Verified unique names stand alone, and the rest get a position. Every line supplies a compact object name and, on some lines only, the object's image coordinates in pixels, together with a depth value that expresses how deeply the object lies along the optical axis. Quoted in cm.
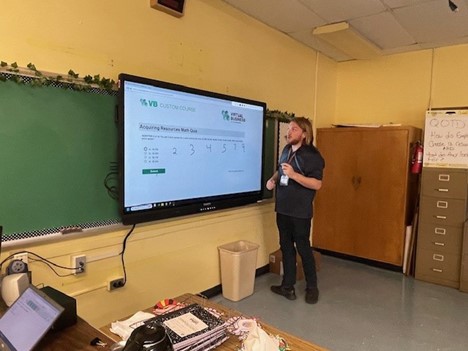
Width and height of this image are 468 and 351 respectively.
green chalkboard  181
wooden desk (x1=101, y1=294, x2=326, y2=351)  138
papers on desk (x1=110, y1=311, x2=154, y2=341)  143
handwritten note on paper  352
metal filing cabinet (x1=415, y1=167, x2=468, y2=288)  353
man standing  295
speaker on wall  241
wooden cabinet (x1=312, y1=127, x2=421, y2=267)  389
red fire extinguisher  384
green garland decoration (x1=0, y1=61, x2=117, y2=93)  178
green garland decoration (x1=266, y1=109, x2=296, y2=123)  353
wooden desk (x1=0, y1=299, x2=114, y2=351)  123
